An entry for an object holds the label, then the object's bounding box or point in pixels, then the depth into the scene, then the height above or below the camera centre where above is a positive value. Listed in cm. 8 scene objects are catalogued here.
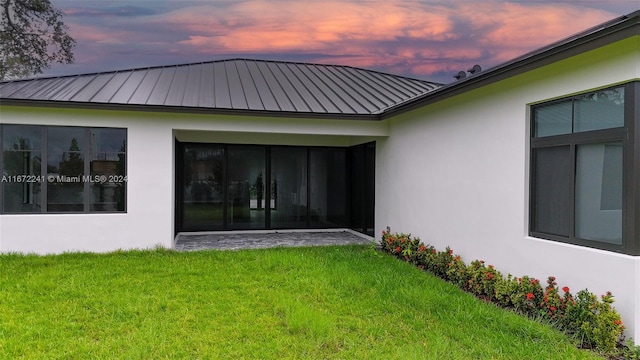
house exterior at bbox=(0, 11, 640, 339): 419 +36
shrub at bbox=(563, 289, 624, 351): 376 -142
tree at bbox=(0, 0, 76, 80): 1377 +506
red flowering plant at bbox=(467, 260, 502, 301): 537 -142
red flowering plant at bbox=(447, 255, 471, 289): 594 -146
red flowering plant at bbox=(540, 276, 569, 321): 434 -139
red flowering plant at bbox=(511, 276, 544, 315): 471 -142
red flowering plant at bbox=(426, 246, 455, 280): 652 -142
